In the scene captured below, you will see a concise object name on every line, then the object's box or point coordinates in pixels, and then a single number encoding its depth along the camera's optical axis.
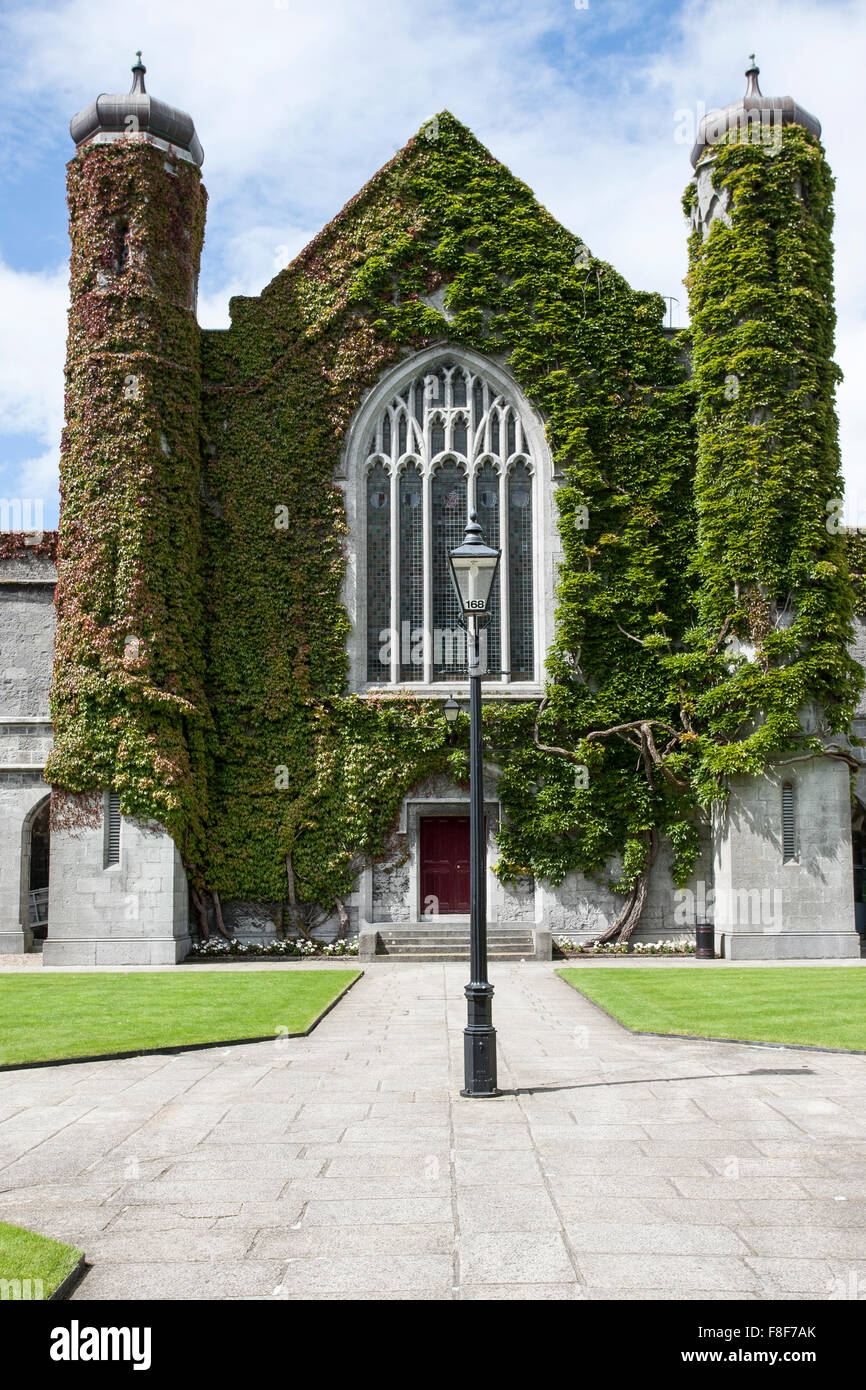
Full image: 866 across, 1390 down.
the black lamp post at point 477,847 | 9.05
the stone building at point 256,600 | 20.84
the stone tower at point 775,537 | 20.67
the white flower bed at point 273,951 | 21.91
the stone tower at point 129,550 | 20.80
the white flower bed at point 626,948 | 21.98
